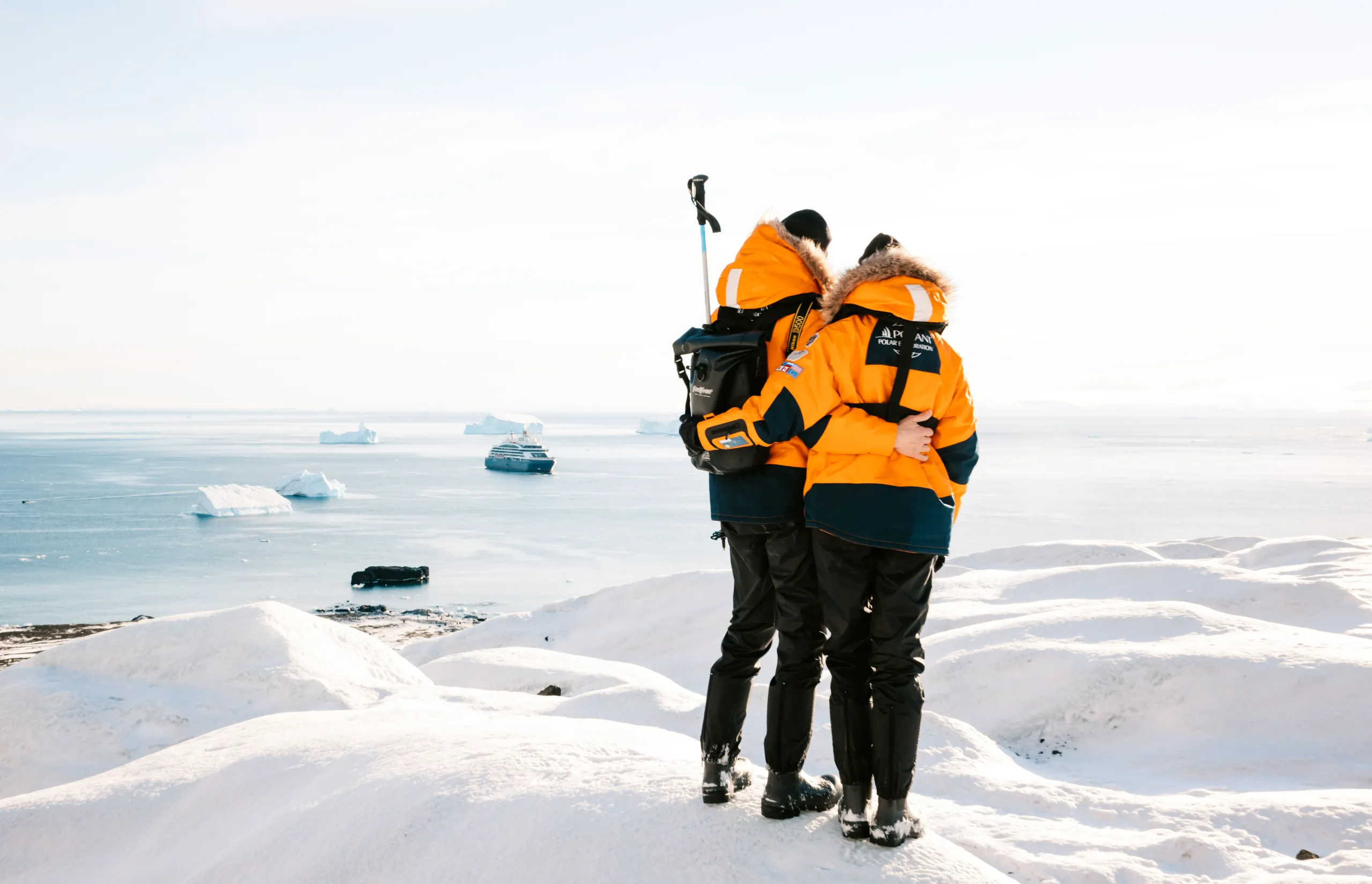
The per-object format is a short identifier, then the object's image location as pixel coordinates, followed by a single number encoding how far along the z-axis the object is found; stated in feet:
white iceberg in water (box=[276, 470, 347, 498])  220.02
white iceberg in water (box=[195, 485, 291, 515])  186.80
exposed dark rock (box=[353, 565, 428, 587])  125.29
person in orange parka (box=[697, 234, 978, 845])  10.34
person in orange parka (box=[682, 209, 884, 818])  11.02
